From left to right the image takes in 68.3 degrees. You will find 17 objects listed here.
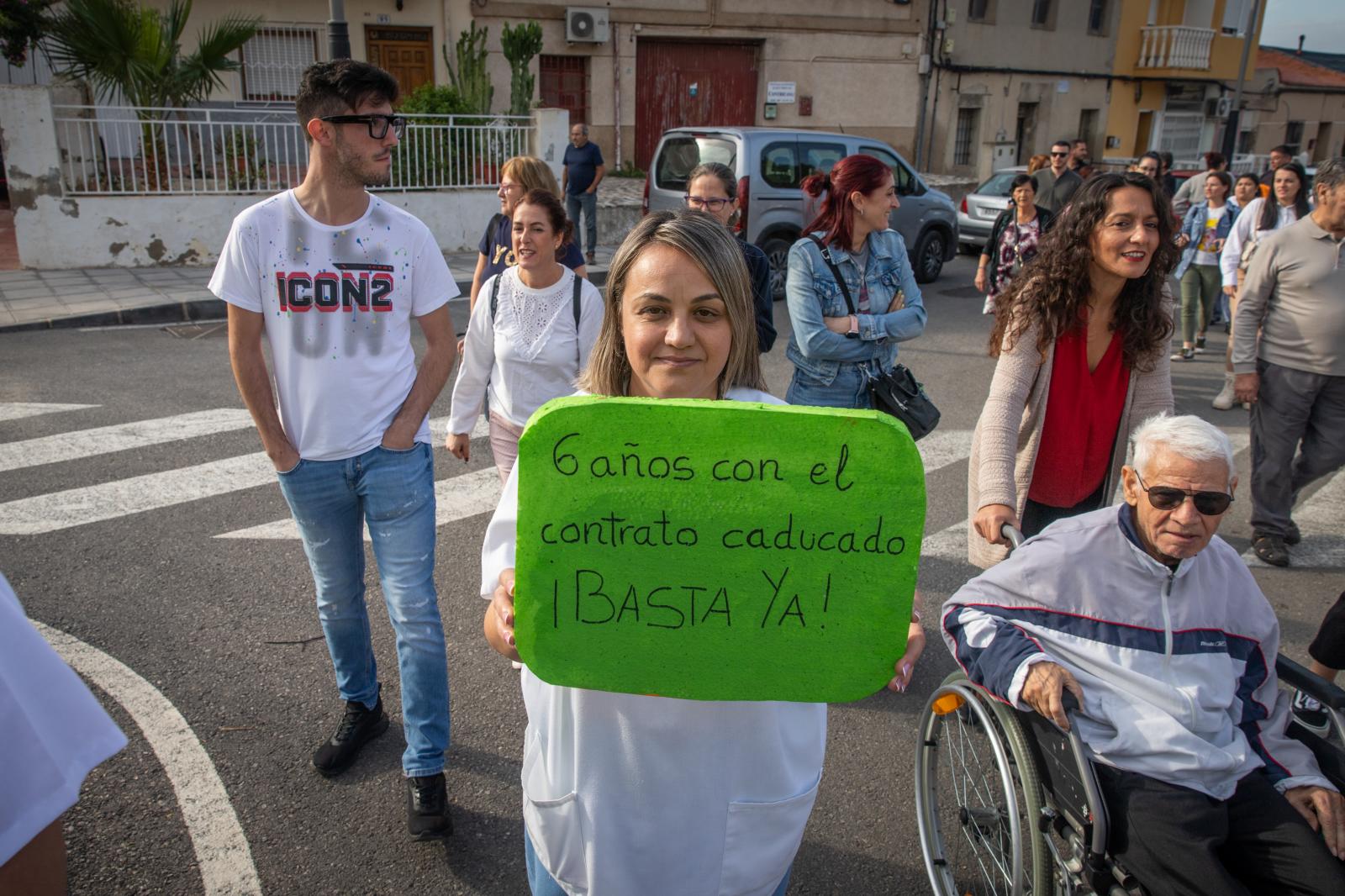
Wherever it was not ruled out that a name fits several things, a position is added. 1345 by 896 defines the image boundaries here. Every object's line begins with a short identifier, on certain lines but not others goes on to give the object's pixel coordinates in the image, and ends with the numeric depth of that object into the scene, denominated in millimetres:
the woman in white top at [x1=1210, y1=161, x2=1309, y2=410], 7934
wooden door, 20297
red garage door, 22594
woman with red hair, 4055
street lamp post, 10477
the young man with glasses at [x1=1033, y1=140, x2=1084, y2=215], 9812
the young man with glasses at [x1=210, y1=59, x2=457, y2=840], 2846
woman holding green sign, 1664
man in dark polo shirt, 13977
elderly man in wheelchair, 2176
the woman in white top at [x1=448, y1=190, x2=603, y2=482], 3840
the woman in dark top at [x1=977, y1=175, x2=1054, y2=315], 8102
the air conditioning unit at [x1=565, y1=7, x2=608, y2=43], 21000
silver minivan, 11734
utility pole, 22094
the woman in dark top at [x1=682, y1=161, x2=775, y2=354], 4266
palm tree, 12328
